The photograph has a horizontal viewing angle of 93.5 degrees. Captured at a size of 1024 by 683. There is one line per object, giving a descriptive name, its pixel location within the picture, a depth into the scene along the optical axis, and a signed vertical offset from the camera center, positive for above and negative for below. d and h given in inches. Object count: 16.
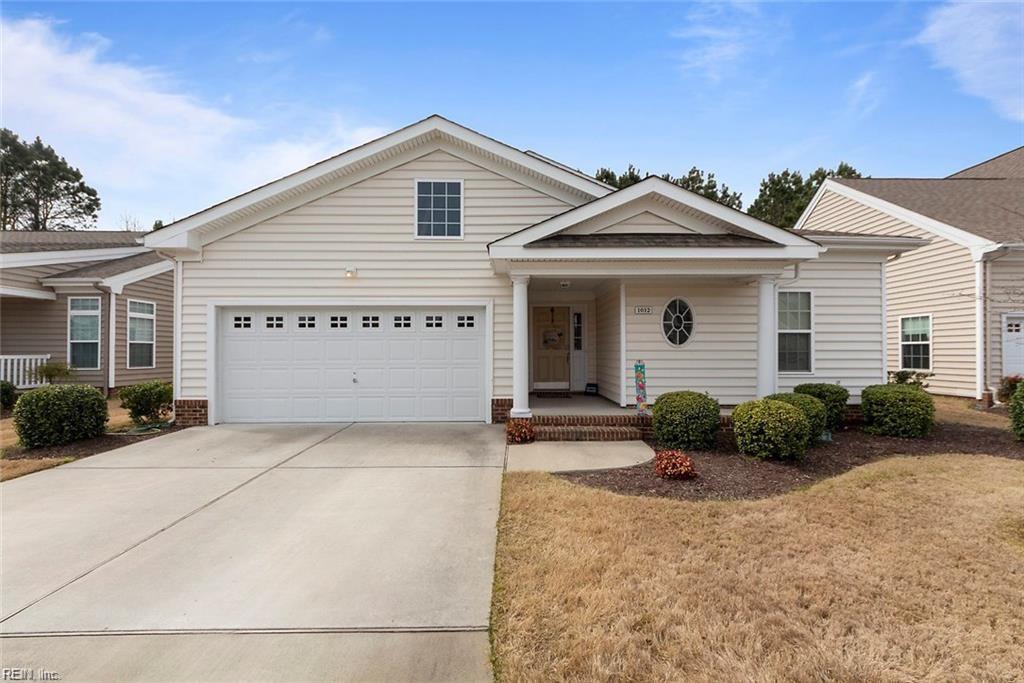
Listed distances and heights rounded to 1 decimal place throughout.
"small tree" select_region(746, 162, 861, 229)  1240.2 +407.2
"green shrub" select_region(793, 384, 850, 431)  351.6 -37.7
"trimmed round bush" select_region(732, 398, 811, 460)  259.0 -46.6
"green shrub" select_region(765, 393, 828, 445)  294.0 -40.0
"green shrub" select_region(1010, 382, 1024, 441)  306.0 -41.8
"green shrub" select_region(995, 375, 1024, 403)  450.3 -37.4
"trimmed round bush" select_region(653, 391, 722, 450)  291.3 -47.0
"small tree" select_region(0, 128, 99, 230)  1305.4 +438.6
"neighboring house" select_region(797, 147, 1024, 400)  474.0 +77.5
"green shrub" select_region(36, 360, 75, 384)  485.1 -29.2
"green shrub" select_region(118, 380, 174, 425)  365.4 -43.1
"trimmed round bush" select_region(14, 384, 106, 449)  301.1 -46.6
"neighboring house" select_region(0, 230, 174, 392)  518.9 +31.8
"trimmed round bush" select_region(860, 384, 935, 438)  324.3 -44.7
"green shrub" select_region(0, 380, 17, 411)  457.4 -49.5
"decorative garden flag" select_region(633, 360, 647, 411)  342.0 -28.1
